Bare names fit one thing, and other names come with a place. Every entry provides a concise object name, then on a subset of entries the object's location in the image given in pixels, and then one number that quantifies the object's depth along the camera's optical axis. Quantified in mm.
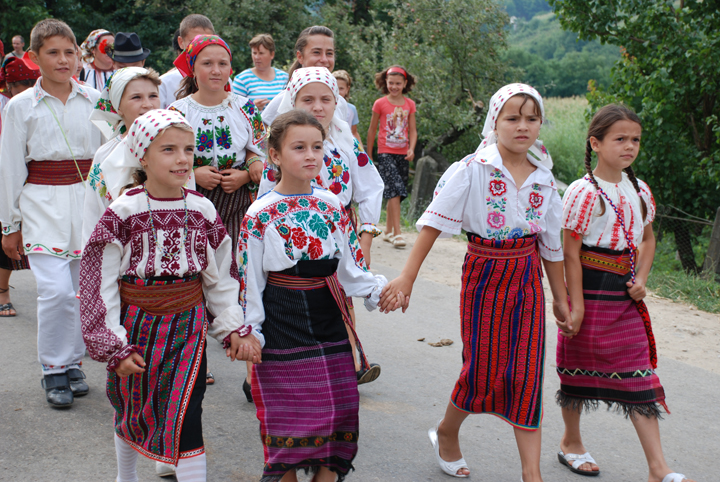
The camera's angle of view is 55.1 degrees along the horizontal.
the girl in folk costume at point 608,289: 3406
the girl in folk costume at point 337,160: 3729
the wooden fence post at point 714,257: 7250
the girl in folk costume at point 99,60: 6266
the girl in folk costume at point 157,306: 2816
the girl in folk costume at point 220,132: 4035
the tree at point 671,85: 8016
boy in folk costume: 4246
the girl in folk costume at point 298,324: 2887
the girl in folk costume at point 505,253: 3160
